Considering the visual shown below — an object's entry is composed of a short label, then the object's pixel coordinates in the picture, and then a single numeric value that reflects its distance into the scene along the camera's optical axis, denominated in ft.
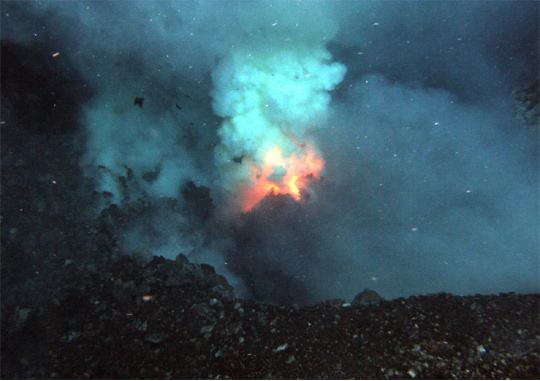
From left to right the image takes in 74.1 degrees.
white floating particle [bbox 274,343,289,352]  13.30
